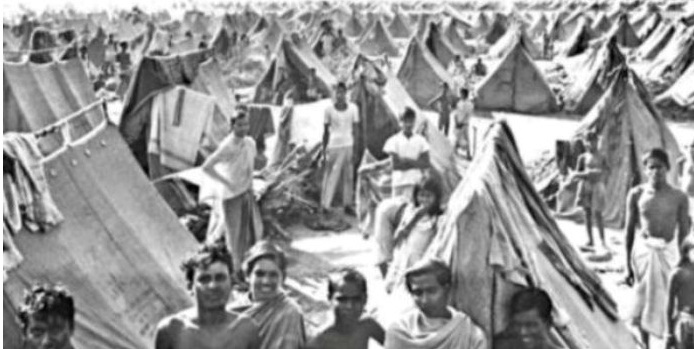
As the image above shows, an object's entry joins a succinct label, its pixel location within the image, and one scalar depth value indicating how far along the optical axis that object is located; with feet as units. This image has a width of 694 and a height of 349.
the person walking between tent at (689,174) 31.27
